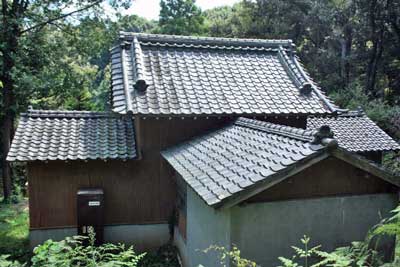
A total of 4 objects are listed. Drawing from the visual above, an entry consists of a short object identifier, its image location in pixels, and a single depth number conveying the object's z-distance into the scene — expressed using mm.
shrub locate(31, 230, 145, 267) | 3367
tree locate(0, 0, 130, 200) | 12734
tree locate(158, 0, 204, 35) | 31625
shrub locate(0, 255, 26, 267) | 3262
